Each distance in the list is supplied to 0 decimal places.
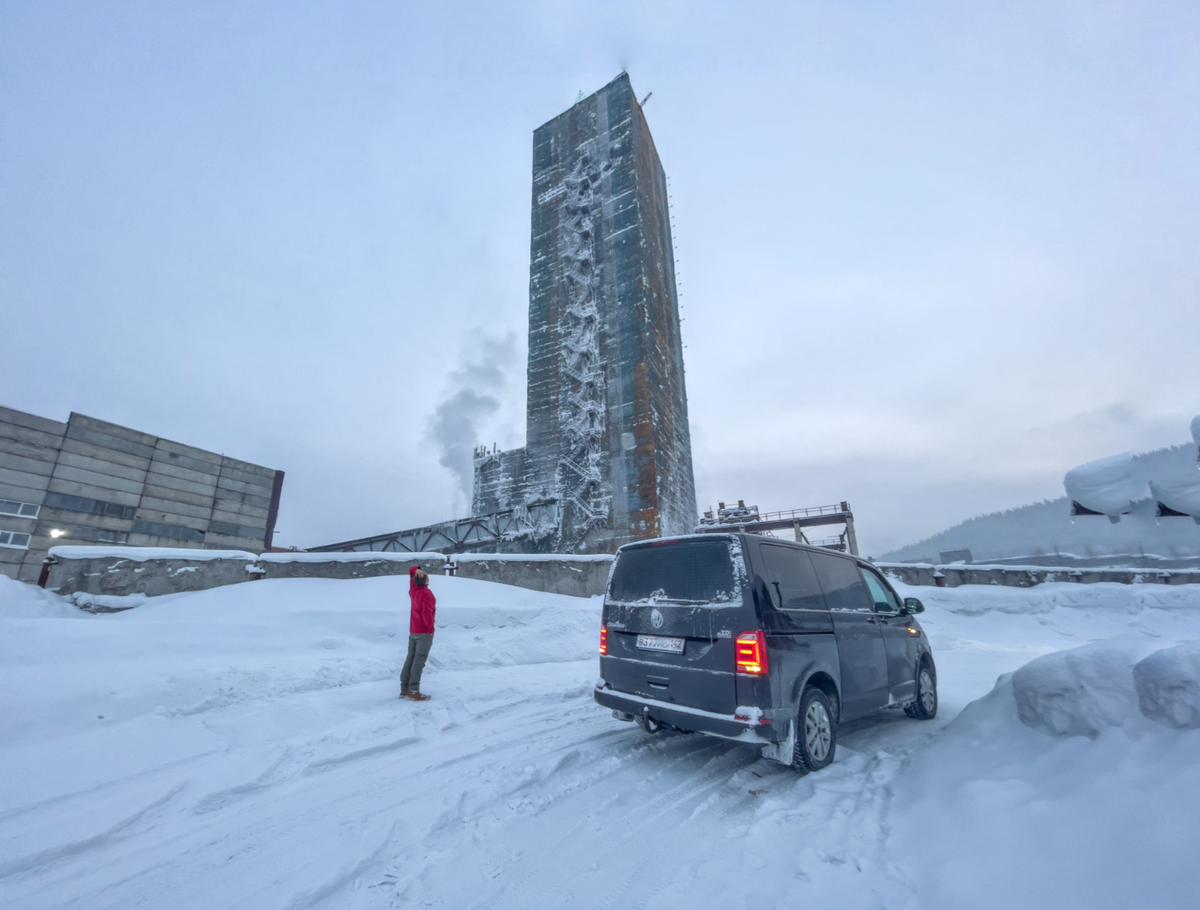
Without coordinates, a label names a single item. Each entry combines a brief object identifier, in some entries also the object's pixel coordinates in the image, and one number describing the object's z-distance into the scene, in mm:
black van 4055
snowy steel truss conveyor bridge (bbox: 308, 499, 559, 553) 26156
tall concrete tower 25938
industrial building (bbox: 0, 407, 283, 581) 21328
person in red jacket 6730
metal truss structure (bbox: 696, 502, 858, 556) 30109
